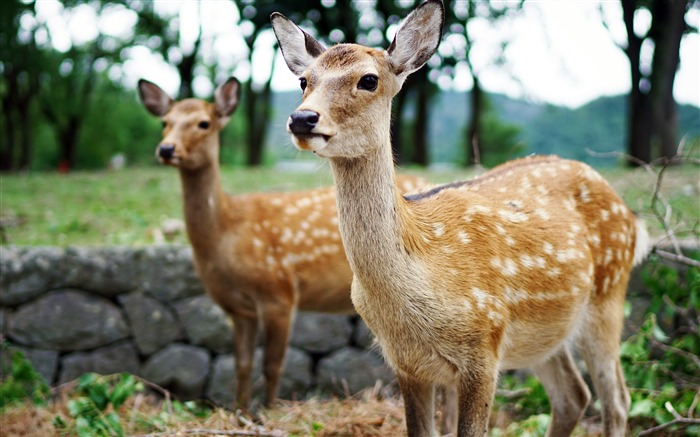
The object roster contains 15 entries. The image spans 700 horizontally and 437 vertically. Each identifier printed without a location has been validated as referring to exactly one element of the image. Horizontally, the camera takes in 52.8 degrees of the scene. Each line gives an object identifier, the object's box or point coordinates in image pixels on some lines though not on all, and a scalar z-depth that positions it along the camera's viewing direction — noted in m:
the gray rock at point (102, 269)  6.14
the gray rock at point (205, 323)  6.34
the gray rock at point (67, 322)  6.02
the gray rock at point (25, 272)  6.00
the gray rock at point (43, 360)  6.00
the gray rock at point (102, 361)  6.08
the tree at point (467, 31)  18.83
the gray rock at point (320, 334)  6.48
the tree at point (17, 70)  15.66
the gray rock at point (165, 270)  6.25
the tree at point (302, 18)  19.14
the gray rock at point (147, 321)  6.26
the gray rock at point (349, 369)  6.39
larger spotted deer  2.71
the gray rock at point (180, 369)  6.25
